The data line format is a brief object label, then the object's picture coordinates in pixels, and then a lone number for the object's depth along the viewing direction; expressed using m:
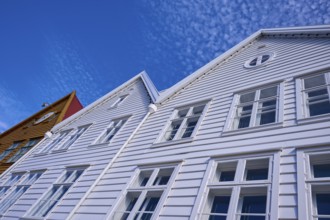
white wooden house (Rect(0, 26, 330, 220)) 4.34
